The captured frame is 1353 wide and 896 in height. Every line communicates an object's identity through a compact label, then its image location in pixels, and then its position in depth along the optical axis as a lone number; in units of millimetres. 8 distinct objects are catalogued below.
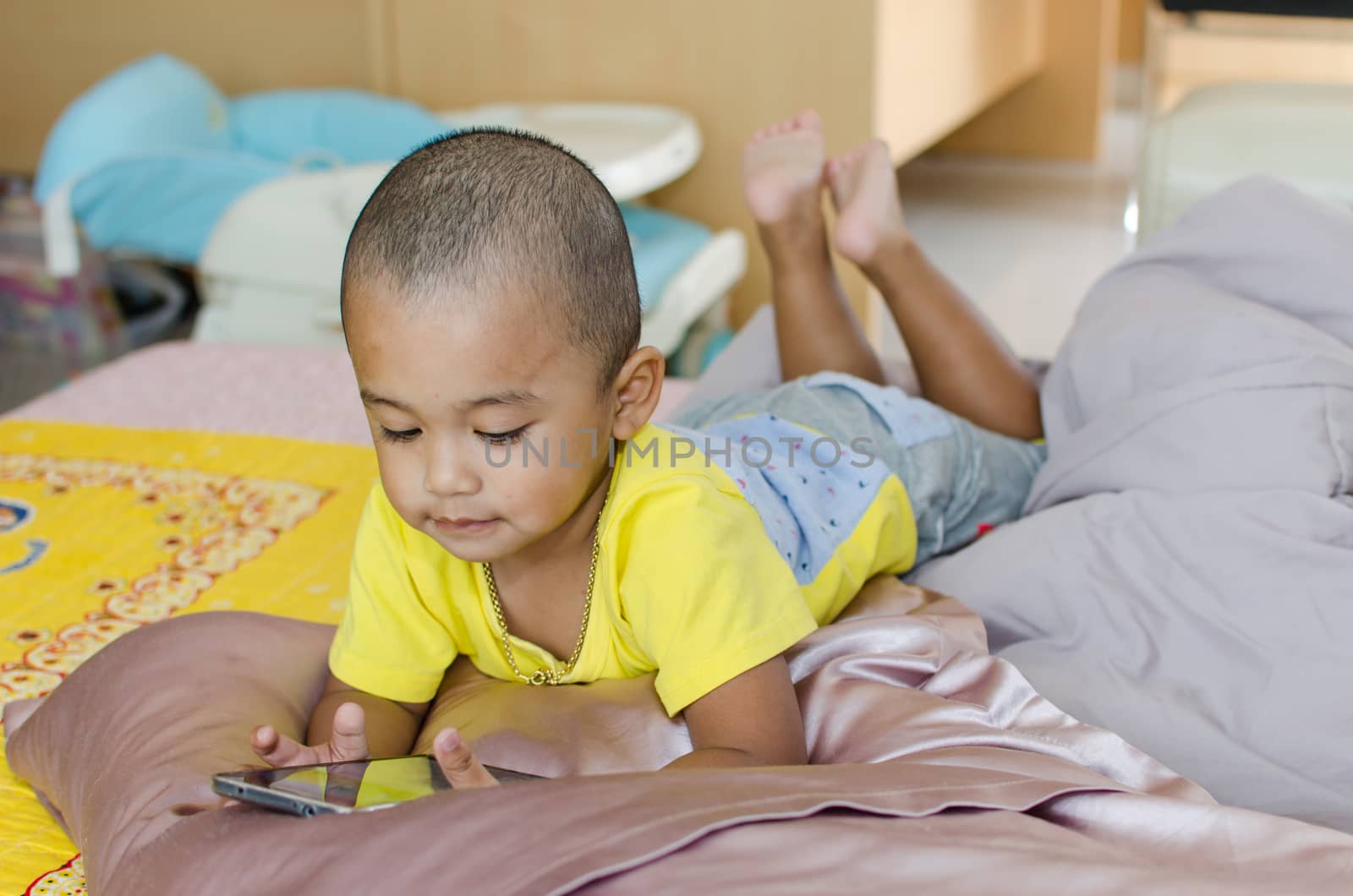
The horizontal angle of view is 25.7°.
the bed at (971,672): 1250
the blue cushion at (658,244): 2741
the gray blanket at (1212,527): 1482
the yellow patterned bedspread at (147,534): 1665
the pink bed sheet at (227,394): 2006
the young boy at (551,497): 1352
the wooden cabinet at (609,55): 2946
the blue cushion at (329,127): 3131
